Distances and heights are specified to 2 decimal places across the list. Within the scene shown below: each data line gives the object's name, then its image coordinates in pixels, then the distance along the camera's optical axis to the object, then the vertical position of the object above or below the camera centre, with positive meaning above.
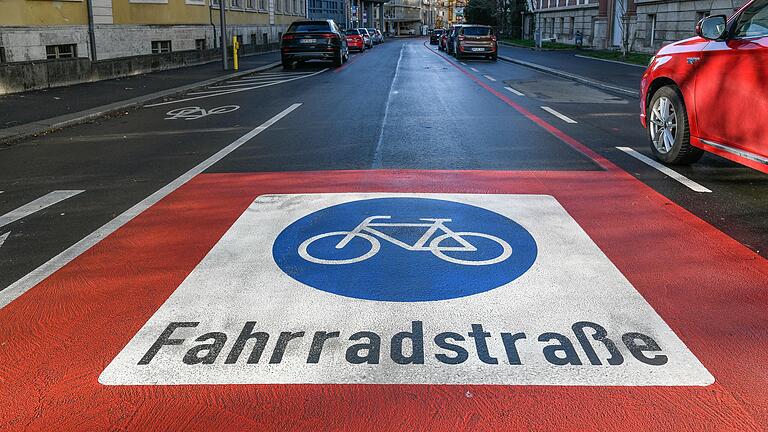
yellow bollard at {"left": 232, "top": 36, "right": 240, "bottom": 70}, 24.31 +0.19
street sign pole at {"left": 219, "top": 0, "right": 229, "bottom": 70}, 23.53 +0.65
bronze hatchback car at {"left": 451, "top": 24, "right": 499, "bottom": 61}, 35.00 +0.44
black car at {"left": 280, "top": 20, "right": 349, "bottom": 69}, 27.19 +0.42
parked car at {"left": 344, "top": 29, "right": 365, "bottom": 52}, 49.12 +0.78
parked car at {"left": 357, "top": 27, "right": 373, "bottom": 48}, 58.13 +1.25
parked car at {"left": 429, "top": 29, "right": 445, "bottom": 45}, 69.99 +1.46
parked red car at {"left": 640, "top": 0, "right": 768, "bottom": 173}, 6.09 -0.41
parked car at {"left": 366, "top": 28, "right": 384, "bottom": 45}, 75.25 +1.81
